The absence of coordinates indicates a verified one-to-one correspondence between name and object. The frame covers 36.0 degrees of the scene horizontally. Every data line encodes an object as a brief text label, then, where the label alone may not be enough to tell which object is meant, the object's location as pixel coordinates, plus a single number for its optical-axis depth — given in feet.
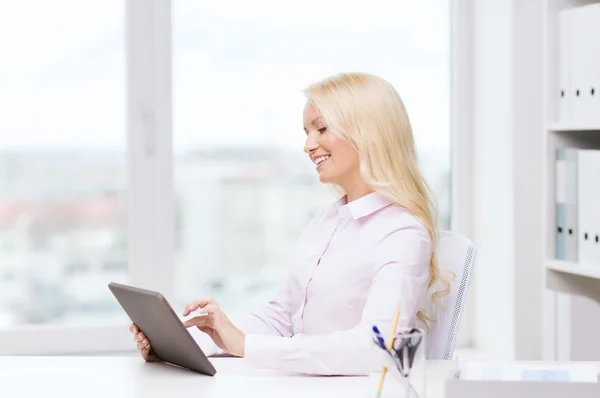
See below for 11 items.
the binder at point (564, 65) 9.27
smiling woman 6.35
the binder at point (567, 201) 9.29
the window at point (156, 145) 11.34
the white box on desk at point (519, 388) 4.68
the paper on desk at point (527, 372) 4.96
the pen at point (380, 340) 5.00
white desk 5.51
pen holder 5.05
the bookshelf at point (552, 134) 9.41
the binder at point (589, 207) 8.95
